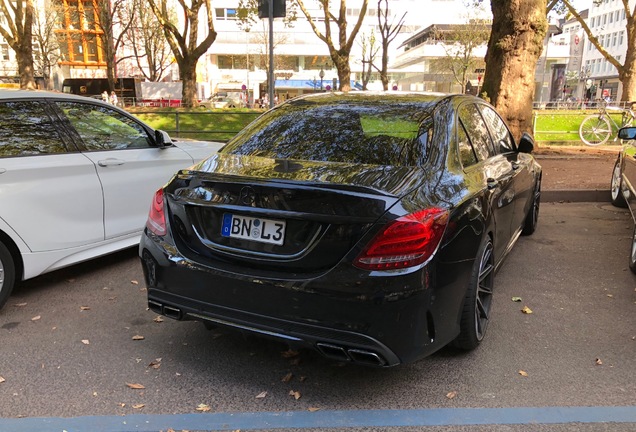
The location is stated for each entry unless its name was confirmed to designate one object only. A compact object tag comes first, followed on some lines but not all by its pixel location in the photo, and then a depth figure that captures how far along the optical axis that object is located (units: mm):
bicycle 13450
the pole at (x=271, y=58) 6706
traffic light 6777
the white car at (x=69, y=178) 3865
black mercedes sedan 2500
